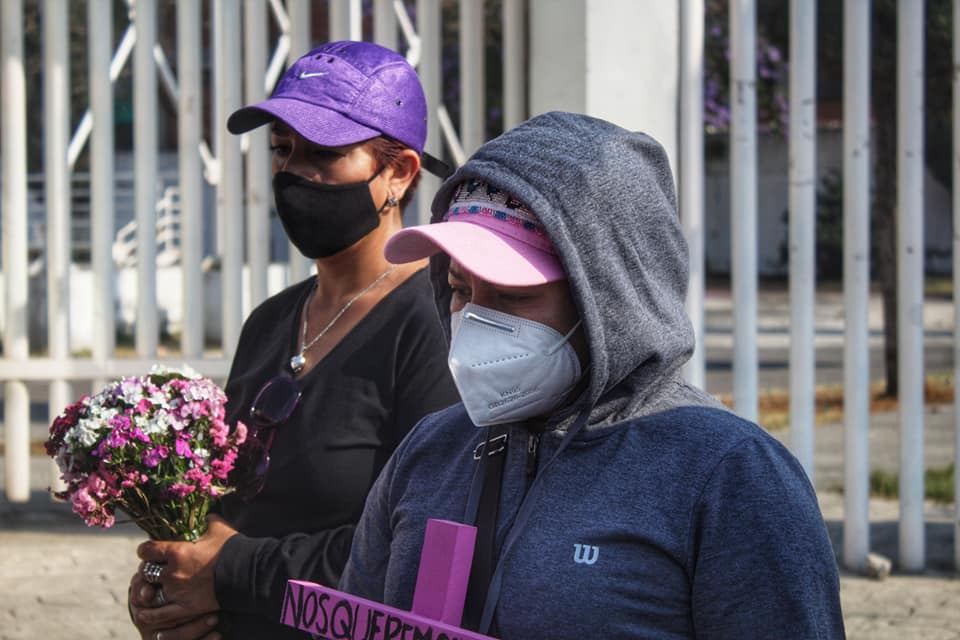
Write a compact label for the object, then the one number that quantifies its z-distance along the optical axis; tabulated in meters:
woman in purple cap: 5.22
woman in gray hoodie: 3.42
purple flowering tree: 23.45
